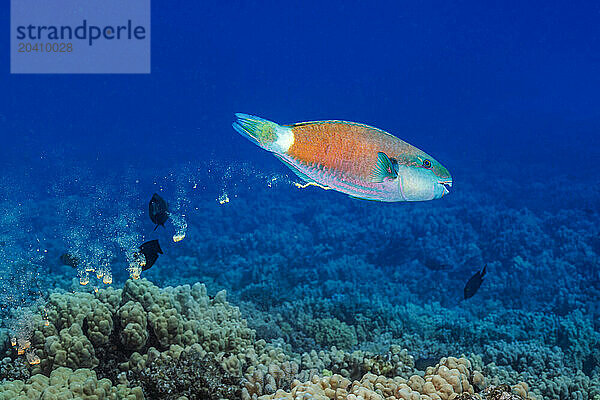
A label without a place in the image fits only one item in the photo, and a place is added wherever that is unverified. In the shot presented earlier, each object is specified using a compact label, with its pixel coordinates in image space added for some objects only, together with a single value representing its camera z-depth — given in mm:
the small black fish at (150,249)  4711
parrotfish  1434
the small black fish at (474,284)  5336
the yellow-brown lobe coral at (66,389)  3189
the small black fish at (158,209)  4945
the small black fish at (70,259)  6684
